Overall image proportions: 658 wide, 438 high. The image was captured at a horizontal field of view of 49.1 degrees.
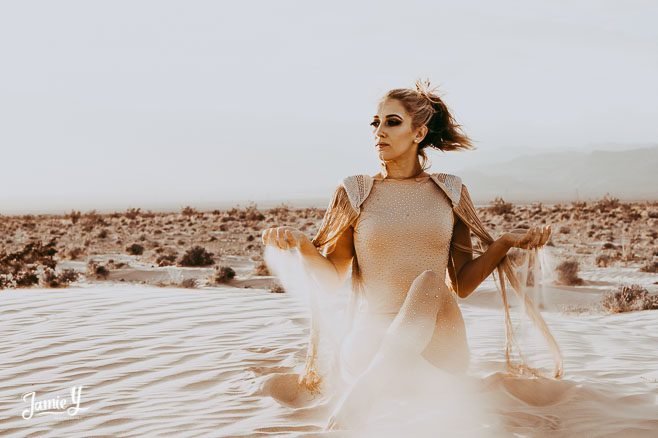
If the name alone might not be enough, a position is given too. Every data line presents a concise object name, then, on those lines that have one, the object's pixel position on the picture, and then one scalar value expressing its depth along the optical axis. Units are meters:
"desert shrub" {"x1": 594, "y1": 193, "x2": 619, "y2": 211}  31.32
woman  3.80
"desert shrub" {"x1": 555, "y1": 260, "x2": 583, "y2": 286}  11.38
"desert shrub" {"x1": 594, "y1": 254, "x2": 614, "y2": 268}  13.77
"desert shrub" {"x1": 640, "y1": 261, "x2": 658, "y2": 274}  12.88
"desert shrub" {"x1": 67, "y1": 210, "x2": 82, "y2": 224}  30.45
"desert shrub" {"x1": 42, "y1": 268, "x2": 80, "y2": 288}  11.54
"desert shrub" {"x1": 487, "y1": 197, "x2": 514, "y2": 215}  29.89
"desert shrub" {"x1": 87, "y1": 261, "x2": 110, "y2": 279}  13.02
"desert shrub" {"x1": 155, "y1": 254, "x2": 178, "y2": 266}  14.93
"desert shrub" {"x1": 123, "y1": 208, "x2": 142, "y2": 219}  32.18
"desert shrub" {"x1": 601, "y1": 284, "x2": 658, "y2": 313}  9.07
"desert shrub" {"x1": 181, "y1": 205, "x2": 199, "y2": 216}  33.40
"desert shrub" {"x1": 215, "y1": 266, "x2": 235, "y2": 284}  12.21
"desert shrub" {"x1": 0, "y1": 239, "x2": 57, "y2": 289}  11.83
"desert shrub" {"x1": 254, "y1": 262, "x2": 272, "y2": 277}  13.03
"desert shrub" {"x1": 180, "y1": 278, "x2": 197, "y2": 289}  11.40
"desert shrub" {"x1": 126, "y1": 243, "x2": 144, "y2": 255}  17.33
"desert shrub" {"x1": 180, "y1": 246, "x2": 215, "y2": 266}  14.63
